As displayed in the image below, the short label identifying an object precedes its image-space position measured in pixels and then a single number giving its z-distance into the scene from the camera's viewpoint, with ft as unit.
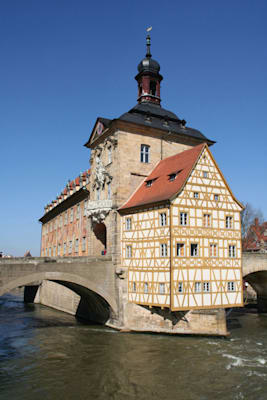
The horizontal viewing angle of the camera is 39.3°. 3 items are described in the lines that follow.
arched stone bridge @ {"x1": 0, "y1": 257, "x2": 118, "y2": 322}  75.20
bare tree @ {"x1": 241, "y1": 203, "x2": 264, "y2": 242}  154.15
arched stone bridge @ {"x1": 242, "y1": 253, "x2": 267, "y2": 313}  105.29
